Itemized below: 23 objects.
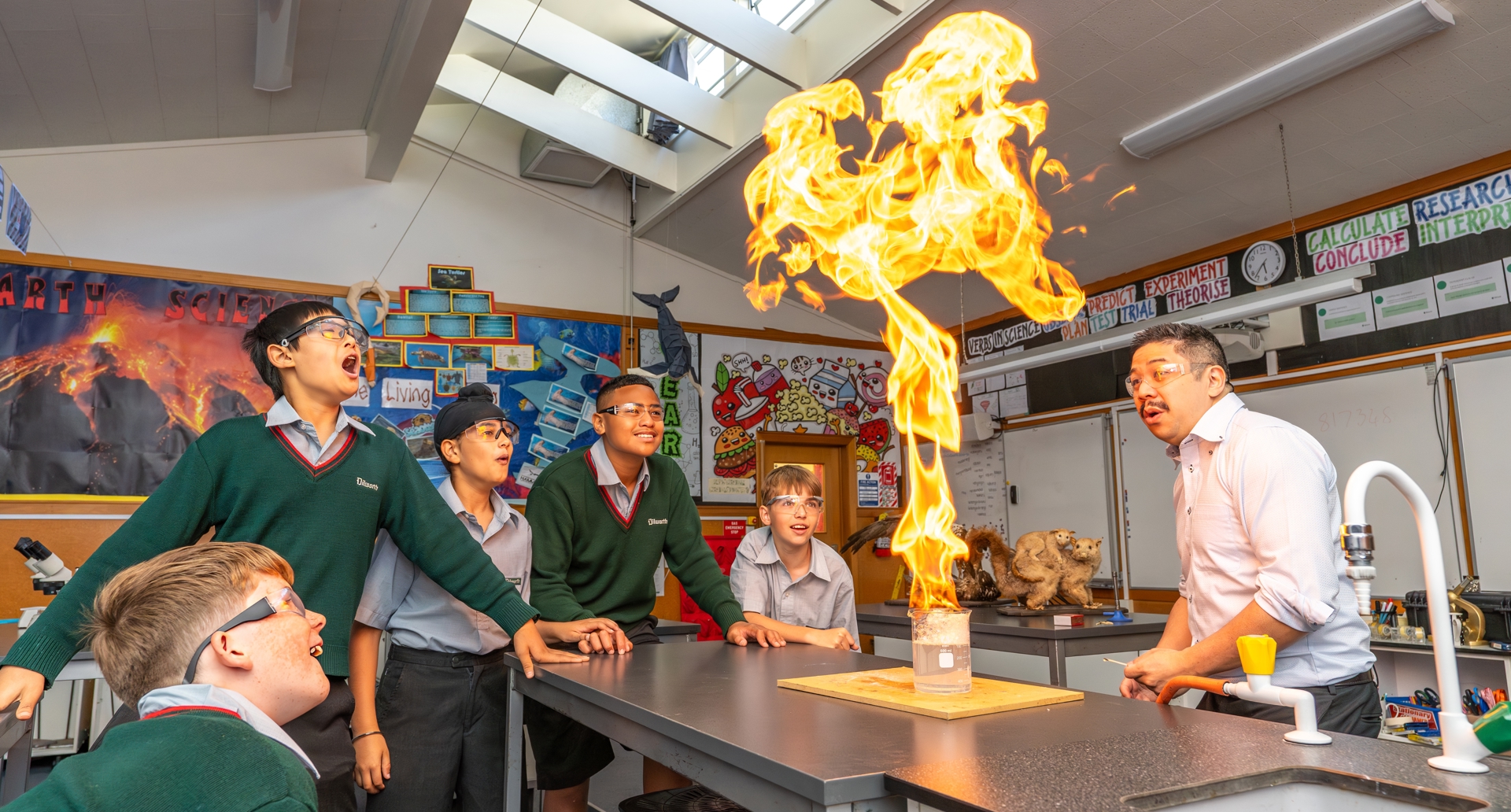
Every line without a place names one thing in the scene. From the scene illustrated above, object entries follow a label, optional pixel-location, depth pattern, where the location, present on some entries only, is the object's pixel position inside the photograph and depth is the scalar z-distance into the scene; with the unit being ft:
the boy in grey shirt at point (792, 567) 10.96
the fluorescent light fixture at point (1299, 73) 13.57
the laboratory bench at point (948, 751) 3.77
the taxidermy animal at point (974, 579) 17.66
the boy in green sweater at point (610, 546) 9.31
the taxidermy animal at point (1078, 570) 15.83
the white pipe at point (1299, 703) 4.39
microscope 13.53
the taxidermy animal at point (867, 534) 18.86
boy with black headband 7.80
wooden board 5.43
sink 3.56
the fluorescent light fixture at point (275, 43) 15.48
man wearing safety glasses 6.33
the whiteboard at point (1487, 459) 15.81
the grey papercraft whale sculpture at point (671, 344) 25.26
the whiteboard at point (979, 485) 26.55
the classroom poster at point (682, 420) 25.53
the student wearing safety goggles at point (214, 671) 3.47
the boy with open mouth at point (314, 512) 6.23
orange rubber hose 5.39
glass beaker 5.93
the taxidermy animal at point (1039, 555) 15.62
